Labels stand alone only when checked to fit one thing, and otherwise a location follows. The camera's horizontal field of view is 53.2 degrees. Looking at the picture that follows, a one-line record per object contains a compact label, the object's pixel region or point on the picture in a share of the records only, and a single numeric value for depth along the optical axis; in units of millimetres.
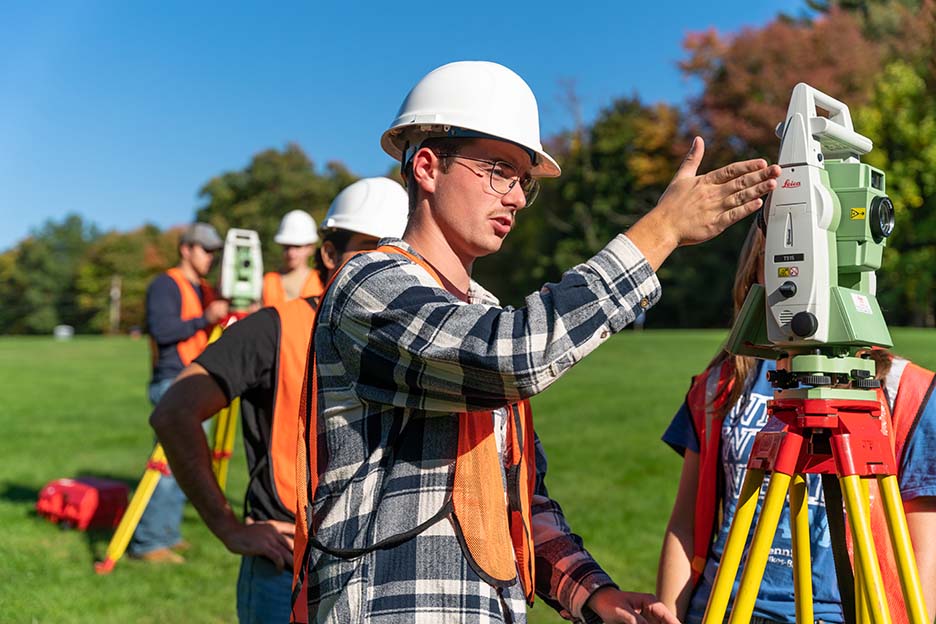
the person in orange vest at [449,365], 1835
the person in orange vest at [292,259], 7746
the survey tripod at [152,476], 6062
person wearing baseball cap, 8008
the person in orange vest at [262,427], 3406
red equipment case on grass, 8922
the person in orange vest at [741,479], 2629
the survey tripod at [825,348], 2086
